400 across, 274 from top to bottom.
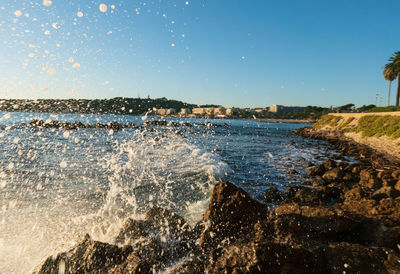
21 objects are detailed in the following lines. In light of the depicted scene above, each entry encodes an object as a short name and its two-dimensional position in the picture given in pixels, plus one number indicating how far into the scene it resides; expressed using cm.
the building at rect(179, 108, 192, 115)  15789
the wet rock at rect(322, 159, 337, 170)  1463
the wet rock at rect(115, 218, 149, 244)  514
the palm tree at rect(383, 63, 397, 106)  5794
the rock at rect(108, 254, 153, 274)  389
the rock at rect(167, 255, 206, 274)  409
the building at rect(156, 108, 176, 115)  12533
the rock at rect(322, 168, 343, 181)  1220
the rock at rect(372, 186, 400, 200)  779
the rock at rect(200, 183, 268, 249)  535
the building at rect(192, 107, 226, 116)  15150
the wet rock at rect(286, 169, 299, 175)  1410
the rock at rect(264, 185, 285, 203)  901
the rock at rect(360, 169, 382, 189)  1010
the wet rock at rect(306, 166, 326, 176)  1375
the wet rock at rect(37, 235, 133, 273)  417
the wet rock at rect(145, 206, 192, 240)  563
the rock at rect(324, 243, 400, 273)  347
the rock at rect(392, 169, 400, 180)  1003
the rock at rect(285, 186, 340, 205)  842
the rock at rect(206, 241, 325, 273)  342
